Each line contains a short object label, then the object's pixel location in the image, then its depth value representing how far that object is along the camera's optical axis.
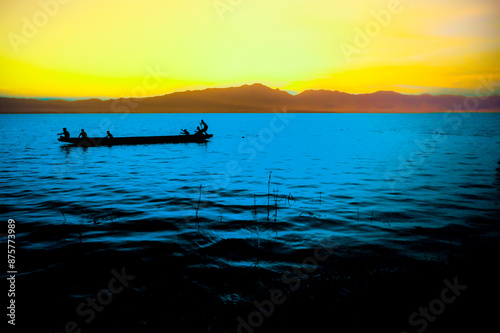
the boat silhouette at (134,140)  47.27
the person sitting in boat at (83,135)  46.06
